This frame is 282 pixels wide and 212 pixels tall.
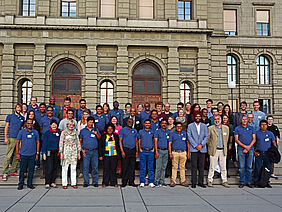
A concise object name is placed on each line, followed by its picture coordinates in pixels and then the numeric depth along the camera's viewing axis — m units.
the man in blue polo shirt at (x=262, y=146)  8.47
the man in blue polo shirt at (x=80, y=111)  9.86
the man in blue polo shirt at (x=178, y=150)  8.43
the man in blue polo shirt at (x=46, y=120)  8.87
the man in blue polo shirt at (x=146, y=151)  8.37
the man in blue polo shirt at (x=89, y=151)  8.27
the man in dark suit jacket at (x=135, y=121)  9.34
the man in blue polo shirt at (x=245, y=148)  8.44
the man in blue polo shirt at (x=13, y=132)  8.84
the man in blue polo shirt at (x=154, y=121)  8.97
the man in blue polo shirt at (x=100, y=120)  9.21
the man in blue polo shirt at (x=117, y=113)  9.96
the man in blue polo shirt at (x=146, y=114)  9.75
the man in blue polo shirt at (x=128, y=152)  8.34
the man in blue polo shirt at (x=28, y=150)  7.92
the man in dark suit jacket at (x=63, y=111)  9.49
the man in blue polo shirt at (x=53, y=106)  9.76
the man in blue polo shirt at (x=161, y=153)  8.38
